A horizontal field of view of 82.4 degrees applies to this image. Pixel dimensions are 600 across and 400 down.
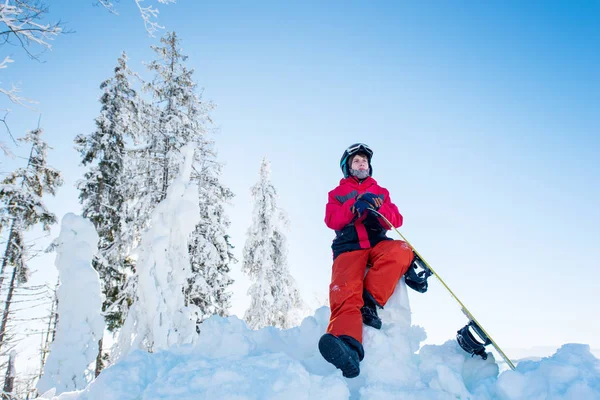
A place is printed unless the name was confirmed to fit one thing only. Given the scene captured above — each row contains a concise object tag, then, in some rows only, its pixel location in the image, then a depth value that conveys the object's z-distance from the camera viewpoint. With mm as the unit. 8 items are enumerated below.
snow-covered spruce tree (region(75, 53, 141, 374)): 12273
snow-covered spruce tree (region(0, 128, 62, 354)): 11414
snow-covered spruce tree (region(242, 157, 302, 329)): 15531
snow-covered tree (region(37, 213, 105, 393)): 7805
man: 2631
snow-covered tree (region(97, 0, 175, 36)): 4816
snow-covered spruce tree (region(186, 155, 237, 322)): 12516
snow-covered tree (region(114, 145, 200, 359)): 8883
